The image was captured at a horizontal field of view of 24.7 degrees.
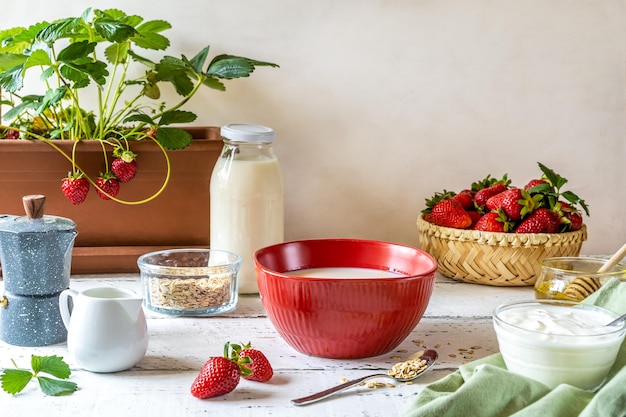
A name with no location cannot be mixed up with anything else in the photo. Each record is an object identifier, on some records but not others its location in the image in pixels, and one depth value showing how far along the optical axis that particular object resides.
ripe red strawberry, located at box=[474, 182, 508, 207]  1.83
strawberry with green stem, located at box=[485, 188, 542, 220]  1.78
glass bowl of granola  1.67
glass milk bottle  1.74
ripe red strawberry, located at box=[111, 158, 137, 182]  1.76
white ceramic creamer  1.47
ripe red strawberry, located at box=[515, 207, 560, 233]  1.78
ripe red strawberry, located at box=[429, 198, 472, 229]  1.80
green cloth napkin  1.33
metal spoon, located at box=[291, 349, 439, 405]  1.42
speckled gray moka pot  1.55
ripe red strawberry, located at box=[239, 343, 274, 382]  1.45
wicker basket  1.78
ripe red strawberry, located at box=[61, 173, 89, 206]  1.75
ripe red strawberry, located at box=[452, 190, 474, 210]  1.84
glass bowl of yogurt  1.41
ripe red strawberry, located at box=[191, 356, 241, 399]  1.42
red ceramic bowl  1.49
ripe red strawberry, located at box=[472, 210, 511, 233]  1.78
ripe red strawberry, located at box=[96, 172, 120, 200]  1.77
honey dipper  1.64
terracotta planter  1.78
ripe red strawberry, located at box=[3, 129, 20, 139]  1.82
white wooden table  1.41
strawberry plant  1.71
